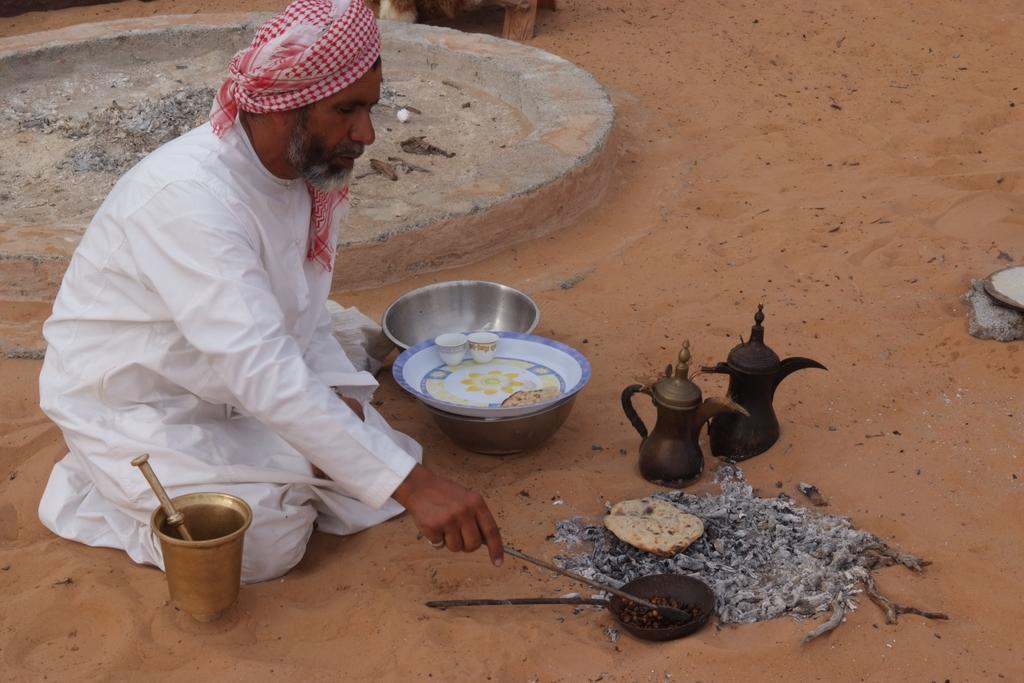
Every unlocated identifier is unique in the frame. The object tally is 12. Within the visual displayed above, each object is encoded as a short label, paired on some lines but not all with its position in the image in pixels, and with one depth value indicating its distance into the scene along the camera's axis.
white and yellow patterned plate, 3.53
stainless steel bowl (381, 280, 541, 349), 4.07
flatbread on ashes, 2.92
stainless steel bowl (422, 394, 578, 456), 3.36
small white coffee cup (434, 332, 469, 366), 3.65
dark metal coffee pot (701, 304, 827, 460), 3.28
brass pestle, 2.55
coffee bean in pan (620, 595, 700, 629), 2.70
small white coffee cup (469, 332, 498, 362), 3.66
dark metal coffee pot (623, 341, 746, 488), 3.16
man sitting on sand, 2.52
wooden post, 7.47
